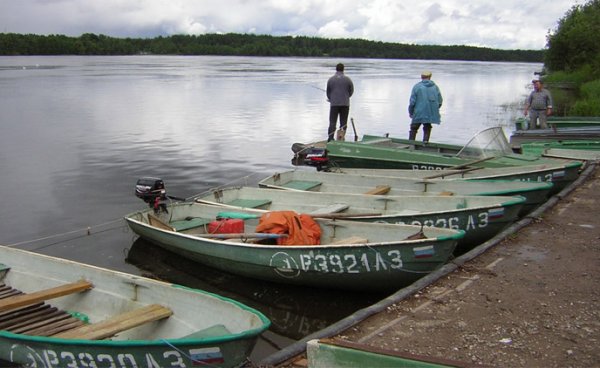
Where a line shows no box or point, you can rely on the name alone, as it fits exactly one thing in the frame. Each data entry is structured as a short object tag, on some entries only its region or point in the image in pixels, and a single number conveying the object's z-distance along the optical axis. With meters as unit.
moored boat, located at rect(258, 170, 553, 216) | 9.25
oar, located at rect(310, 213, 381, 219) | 8.38
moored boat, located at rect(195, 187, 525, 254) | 8.07
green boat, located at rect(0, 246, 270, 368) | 4.63
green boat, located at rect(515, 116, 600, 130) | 17.22
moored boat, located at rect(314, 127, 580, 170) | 11.27
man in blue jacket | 14.11
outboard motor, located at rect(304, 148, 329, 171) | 14.35
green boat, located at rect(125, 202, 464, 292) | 6.88
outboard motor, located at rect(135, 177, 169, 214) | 9.54
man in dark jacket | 15.29
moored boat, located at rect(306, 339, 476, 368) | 3.50
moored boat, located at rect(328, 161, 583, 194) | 10.23
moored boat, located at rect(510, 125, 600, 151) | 15.12
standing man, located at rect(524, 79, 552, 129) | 16.03
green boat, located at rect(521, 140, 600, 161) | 12.74
